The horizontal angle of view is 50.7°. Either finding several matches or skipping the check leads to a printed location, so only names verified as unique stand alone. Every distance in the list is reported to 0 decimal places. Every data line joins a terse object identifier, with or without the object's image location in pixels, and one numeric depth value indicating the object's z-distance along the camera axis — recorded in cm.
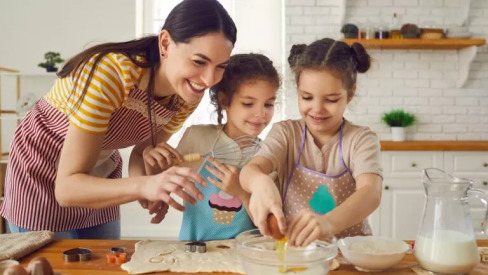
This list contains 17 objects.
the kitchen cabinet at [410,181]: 390
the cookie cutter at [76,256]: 124
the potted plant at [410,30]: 426
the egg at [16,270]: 89
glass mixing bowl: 101
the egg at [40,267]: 94
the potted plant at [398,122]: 432
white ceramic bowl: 115
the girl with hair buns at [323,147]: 149
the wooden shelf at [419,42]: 418
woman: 136
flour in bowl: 122
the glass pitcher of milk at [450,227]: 109
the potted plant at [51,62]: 432
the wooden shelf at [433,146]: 388
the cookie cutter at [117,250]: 130
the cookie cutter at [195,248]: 131
